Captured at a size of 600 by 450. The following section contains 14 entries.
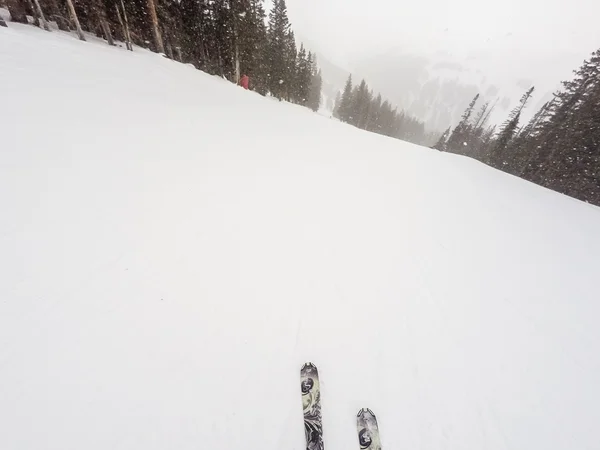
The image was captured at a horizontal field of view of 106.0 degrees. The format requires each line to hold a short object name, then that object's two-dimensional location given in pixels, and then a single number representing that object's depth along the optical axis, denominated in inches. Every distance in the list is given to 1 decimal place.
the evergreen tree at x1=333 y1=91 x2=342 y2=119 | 2633.1
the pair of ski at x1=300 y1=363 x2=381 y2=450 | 98.7
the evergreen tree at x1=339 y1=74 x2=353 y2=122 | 2309.7
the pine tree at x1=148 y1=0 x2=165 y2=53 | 669.9
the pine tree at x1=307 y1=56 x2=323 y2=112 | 2365.9
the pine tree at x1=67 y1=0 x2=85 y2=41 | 515.5
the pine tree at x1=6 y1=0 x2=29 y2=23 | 486.6
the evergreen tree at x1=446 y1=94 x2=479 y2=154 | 2094.0
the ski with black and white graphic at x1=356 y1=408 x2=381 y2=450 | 99.8
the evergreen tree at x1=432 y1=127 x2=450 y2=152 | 2326.4
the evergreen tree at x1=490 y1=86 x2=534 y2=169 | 1294.3
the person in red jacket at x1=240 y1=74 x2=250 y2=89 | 912.0
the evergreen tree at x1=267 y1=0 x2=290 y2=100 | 1251.7
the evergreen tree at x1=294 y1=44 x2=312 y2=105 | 1601.9
